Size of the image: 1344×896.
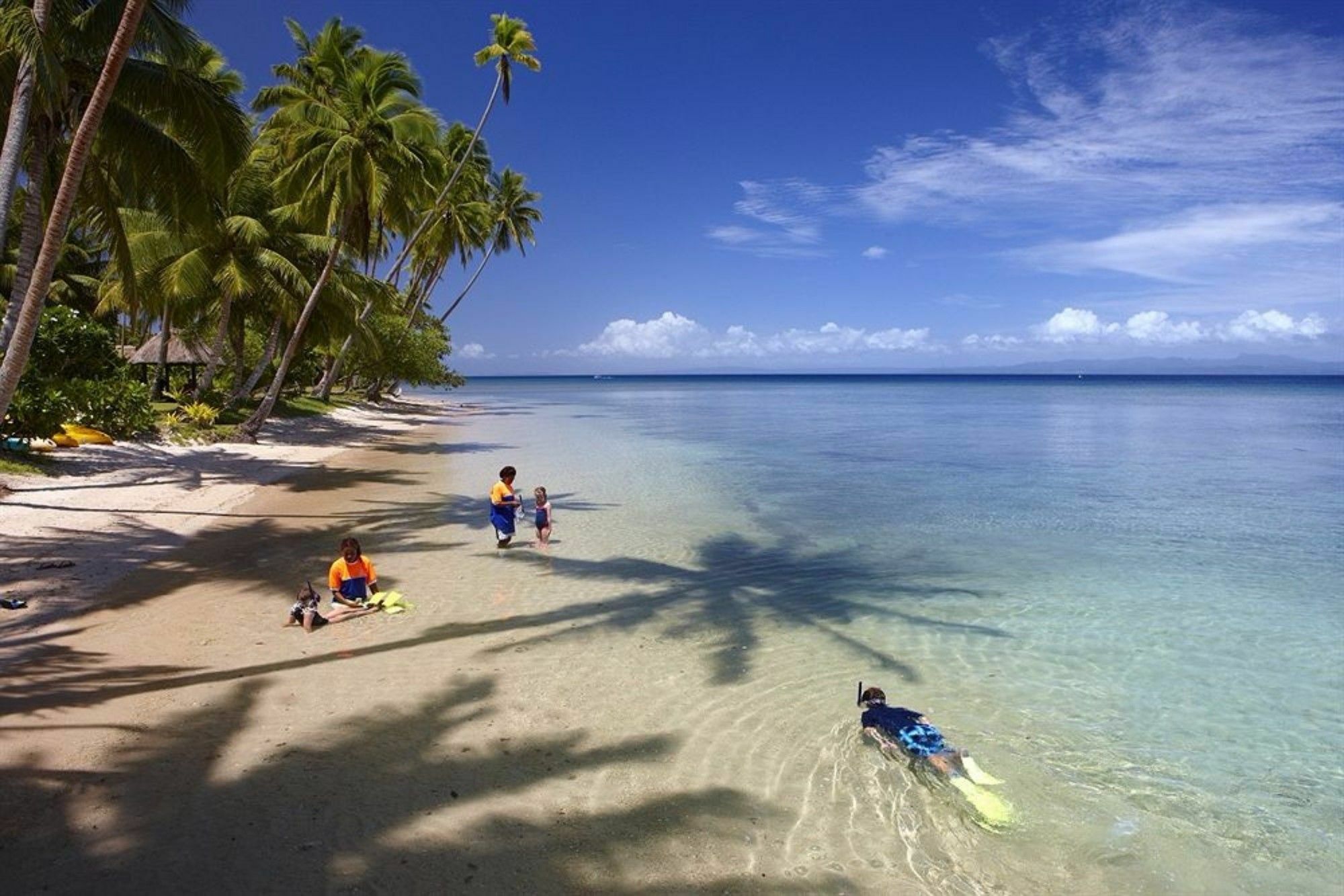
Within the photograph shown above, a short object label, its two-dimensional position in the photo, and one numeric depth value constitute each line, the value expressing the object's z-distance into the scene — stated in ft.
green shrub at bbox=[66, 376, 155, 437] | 64.34
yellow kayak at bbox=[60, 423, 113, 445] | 62.34
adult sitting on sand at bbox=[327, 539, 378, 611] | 29.68
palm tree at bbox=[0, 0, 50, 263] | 35.65
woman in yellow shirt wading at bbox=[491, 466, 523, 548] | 41.11
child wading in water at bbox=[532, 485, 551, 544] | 41.86
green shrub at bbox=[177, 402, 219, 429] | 81.90
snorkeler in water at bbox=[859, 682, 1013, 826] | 17.70
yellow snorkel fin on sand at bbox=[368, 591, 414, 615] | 30.42
